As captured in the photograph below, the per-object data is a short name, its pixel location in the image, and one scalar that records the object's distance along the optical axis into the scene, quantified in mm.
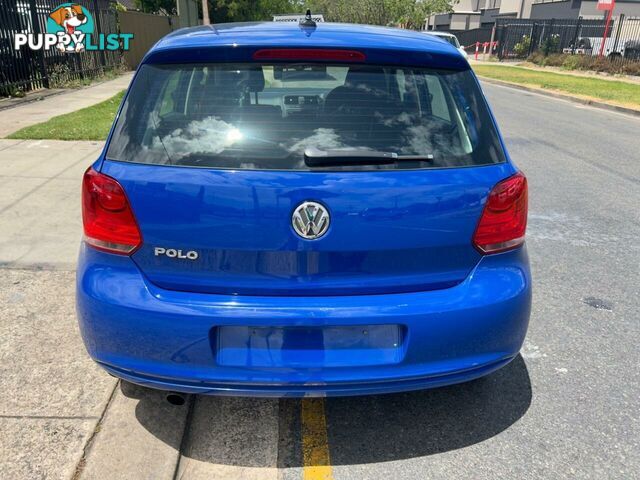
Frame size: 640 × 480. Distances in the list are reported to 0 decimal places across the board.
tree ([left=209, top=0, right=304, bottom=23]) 33094
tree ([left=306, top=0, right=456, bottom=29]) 51469
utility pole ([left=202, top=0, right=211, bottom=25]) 18617
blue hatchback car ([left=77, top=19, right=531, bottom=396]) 2139
